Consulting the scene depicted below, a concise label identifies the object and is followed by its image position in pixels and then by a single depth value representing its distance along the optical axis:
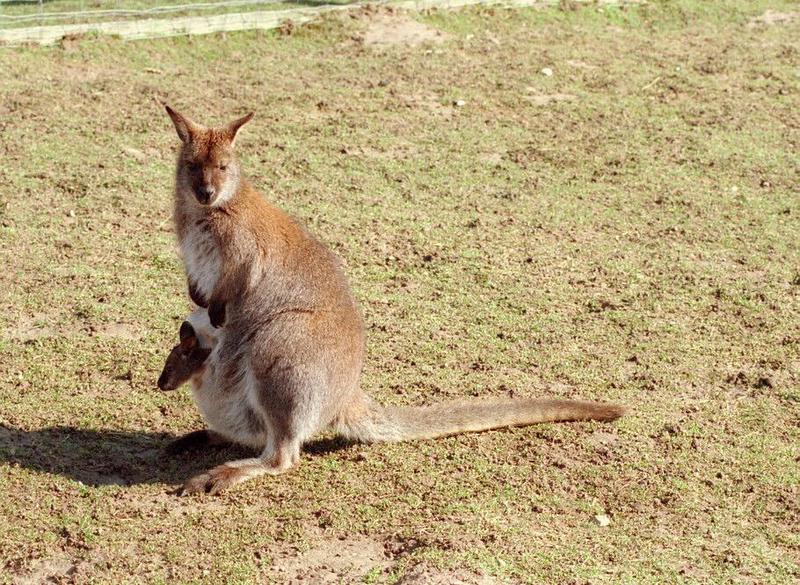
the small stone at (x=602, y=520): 8.95
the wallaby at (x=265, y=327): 9.12
